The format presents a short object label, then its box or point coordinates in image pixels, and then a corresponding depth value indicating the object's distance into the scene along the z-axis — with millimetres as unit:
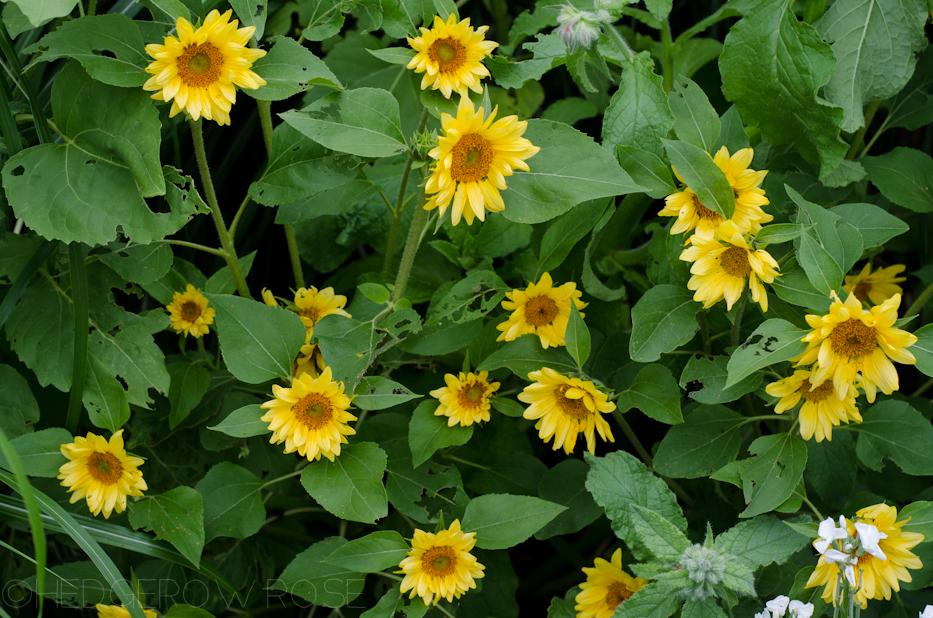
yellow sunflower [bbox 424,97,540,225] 2274
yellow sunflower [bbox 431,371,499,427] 2444
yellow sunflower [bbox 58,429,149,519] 2380
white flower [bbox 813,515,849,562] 2211
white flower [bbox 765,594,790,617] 2242
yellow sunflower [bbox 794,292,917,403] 2240
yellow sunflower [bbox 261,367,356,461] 2334
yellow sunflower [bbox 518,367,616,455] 2394
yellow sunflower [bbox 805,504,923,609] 2308
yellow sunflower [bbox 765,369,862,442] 2335
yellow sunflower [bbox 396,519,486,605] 2367
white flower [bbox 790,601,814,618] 2254
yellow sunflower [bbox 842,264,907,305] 2572
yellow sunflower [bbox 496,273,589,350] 2440
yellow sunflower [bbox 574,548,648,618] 2429
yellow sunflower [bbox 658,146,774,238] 2336
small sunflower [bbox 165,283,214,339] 2511
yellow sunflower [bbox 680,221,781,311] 2288
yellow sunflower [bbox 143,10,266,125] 2290
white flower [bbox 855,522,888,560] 2204
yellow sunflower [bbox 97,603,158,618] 2403
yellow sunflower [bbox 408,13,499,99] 2341
